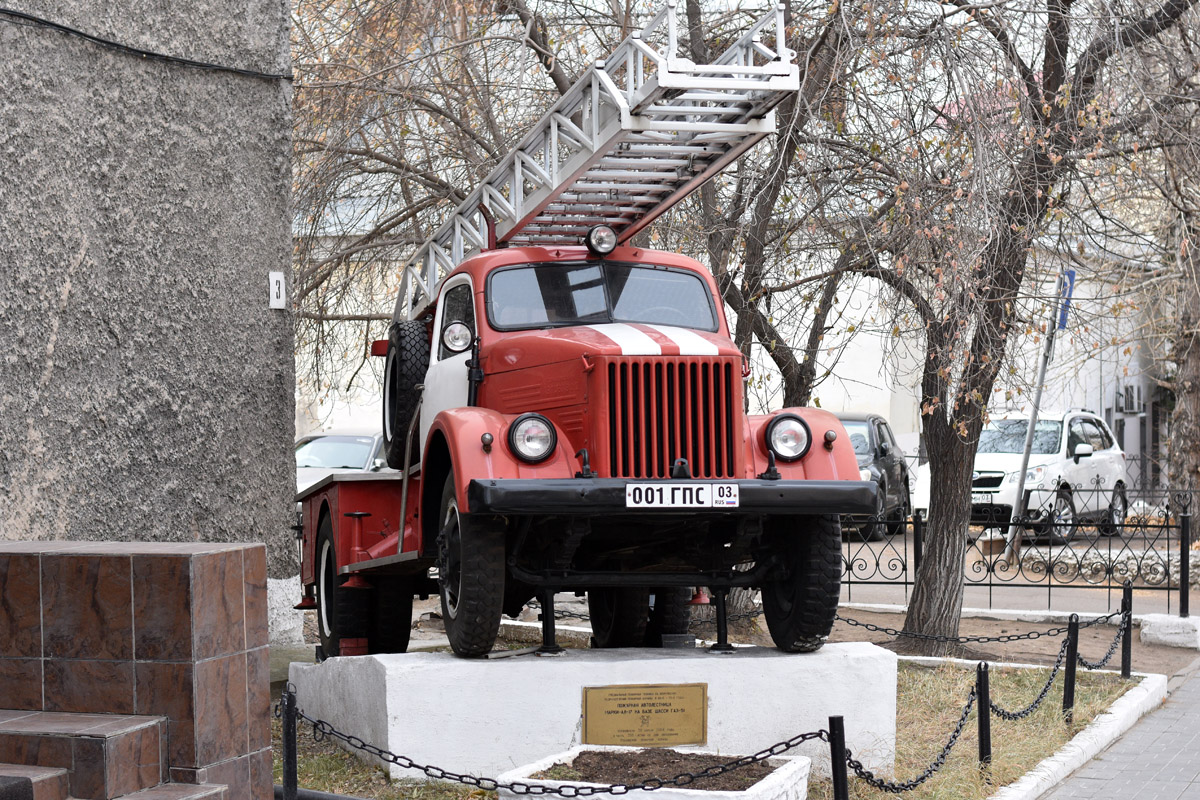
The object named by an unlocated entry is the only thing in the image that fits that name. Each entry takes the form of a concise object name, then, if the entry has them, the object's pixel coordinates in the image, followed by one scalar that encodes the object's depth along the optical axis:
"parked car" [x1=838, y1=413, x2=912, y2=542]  37.76
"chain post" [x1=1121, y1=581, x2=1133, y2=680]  19.19
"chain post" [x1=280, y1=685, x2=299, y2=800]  10.01
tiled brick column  10.06
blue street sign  19.20
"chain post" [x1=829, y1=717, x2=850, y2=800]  10.62
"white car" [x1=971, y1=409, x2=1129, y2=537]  38.07
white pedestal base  13.09
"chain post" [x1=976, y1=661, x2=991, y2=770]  13.72
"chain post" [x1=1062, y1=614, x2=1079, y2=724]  16.57
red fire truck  13.25
